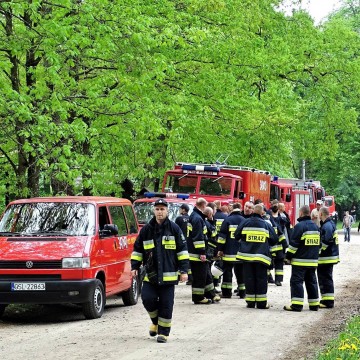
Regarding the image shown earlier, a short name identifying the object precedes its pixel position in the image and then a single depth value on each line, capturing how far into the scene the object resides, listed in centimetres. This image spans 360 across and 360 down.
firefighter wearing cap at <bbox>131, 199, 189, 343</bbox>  1196
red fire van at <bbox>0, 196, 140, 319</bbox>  1390
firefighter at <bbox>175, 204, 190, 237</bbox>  1869
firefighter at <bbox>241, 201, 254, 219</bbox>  1733
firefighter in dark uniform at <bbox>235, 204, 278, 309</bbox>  1603
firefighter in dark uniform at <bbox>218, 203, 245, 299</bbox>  1759
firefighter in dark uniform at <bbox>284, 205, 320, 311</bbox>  1585
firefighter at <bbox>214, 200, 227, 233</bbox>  1943
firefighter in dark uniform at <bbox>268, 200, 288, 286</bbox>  1930
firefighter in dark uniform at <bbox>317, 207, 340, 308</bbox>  1650
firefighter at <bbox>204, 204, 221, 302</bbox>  1719
